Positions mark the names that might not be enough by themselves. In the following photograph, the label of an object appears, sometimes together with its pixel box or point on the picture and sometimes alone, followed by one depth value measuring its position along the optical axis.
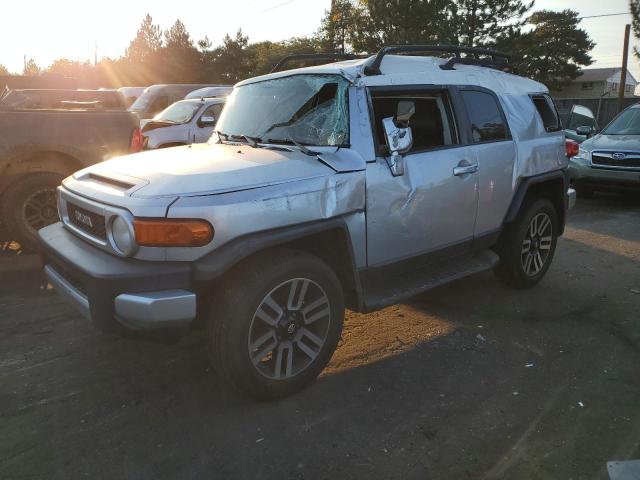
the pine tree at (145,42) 48.56
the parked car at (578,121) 11.93
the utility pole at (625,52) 26.59
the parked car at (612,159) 8.84
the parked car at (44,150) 5.61
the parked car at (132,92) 19.16
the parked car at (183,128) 10.06
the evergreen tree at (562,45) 52.38
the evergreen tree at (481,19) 23.97
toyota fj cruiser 2.71
